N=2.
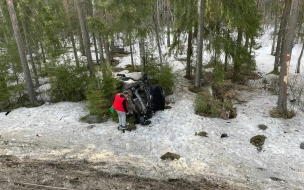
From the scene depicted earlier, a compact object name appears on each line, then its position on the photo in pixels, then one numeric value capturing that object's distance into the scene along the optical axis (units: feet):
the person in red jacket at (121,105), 31.39
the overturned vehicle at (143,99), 34.06
